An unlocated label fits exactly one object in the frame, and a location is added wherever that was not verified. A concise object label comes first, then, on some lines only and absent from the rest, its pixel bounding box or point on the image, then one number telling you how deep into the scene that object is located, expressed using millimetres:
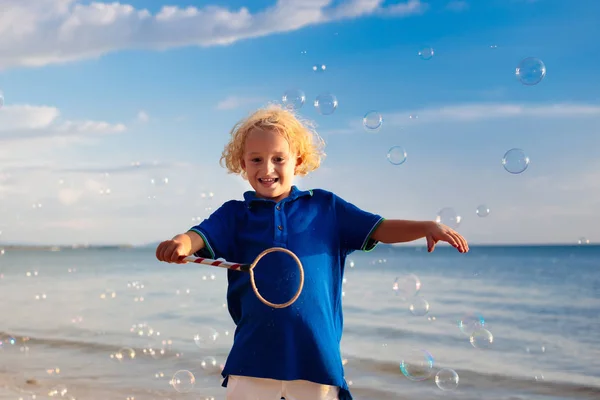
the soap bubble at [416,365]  6130
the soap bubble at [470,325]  5562
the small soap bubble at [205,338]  7332
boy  2682
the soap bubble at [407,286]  4823
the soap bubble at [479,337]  5516
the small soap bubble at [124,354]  7742
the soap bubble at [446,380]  6230
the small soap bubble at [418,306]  5496
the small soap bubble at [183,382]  5785
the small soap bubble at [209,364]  7055
